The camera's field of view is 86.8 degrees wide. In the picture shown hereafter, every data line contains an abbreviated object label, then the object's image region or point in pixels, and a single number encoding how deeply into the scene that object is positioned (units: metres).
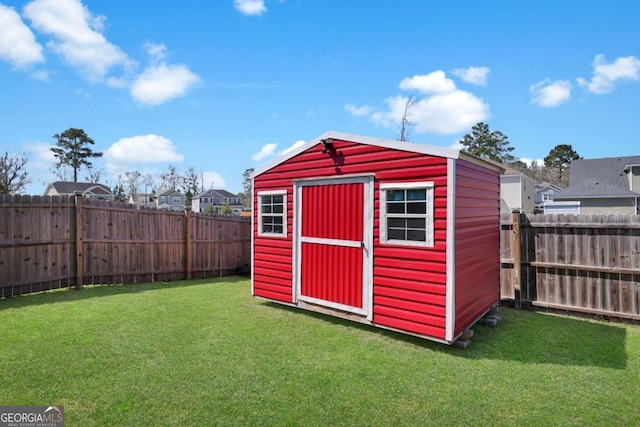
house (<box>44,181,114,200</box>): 35.34
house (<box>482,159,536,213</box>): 25.31
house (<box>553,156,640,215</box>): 20.84
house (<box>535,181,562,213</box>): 33.72
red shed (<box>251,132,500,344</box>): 4.20
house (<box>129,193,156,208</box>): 49.59
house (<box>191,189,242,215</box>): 48.46
